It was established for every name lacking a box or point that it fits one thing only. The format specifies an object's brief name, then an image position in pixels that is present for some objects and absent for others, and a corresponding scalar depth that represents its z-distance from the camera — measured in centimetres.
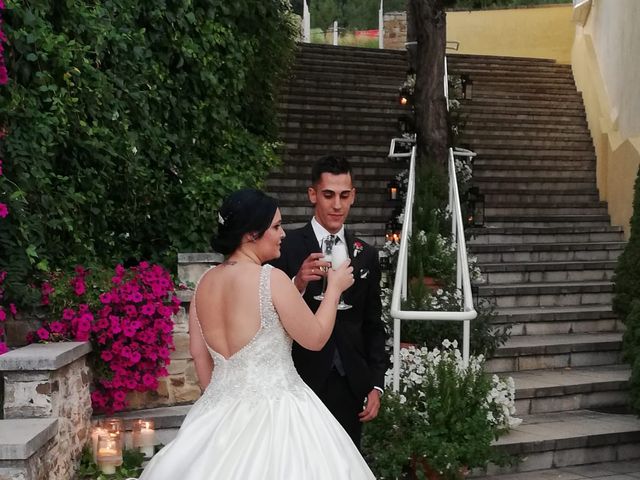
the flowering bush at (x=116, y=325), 523
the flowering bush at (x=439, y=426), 479
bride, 284
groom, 343
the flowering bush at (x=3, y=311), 489
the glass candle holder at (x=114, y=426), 518
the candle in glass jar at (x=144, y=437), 529
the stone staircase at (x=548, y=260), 630
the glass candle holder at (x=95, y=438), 514
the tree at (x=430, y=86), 968
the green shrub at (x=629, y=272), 719
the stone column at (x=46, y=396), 445
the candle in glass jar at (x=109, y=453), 507
